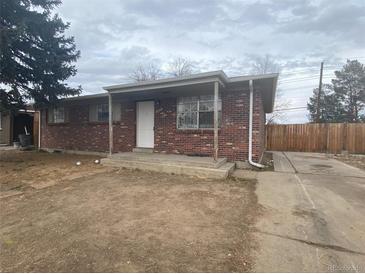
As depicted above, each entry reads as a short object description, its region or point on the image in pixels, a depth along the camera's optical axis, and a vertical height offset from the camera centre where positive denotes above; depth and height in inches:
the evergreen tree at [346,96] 1107.9 +167.0
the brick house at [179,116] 325.4 +24.1
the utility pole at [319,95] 835.9 +127.4
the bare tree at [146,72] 1280.8 +297.1
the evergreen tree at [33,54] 326.6 +108.7
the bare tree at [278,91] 1119.0 +194.5
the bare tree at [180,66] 1249.4 +322.1
